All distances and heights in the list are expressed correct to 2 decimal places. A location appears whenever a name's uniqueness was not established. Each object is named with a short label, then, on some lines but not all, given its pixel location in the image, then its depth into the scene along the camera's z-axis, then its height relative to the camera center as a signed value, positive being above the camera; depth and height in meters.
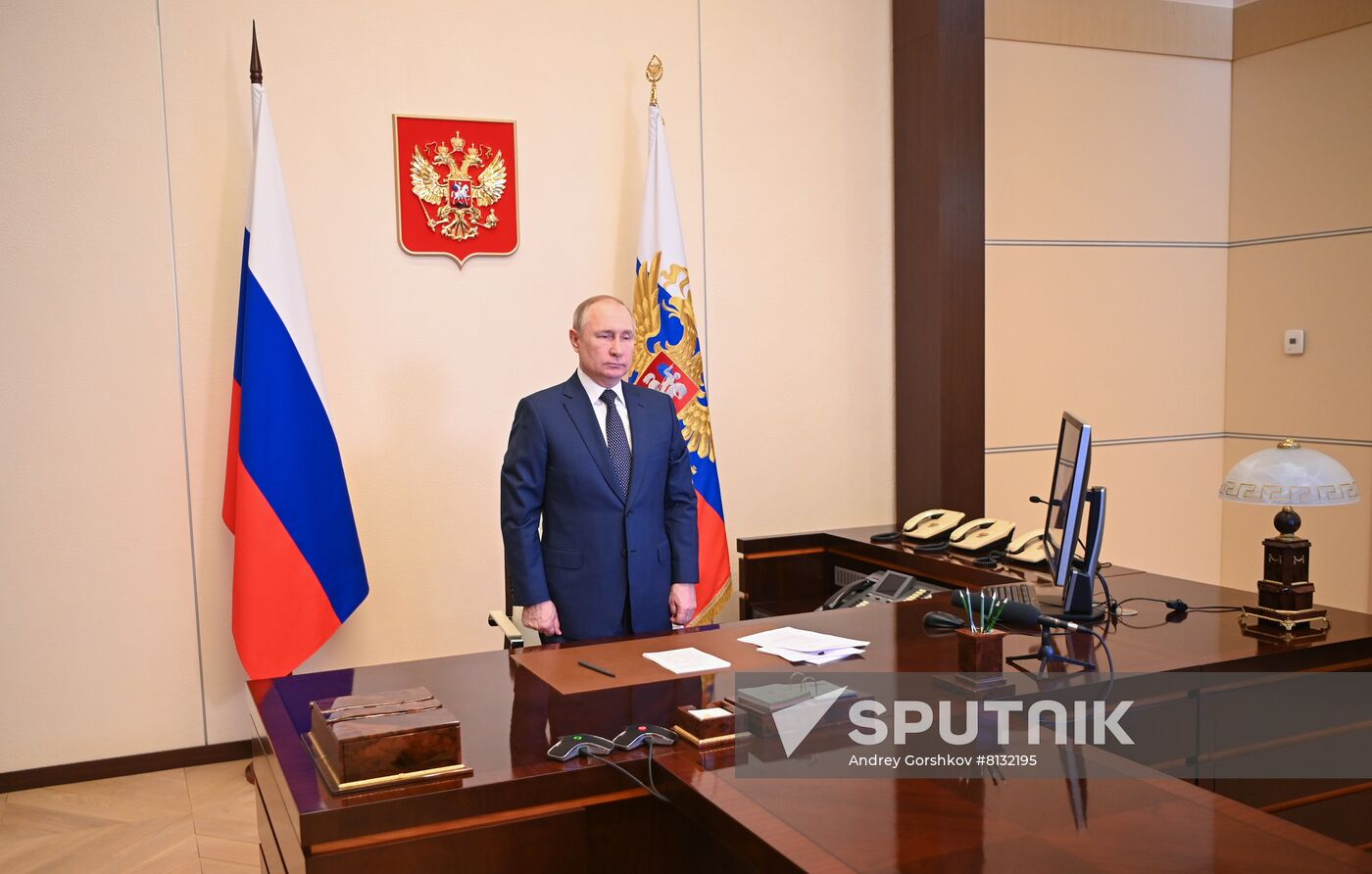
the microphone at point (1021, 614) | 2.76 -0.67
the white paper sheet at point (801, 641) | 2.55 -0.68
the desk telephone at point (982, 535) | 3.86 -0.66
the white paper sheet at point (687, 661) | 2.39 -0.68
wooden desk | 1.46 -0.69
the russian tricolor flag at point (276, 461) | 3.93 -0.35
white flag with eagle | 4.55 +0.07
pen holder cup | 2.18 -0.60
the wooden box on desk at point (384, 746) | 1.79 -0.64
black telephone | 3.69 -0.82
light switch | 5.50 +0.01
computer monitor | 2.72 -0.45
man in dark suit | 3.22 -0.40
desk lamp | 2.78 -0.40
